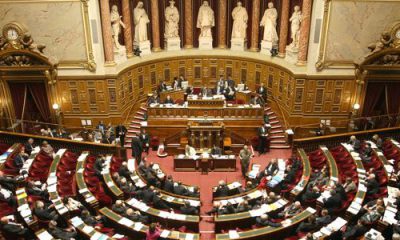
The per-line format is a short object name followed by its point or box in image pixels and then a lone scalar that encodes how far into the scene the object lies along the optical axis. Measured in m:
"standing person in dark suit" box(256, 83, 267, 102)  20.44
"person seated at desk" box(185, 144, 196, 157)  17.25
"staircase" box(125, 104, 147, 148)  19.08
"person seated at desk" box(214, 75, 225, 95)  20.43
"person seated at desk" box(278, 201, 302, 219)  12.39
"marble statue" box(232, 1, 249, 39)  21.97
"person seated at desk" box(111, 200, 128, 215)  12.36
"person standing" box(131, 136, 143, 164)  17.02
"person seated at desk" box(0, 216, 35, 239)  11.14
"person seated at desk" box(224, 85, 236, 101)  20.32
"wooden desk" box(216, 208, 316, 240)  11.33
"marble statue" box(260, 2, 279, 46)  21.11
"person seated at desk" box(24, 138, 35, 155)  16.08
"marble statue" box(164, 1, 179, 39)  22.19
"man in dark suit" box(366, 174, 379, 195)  13.17
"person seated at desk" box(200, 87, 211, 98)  19.75
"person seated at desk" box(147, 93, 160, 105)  19.40
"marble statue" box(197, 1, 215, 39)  22.25
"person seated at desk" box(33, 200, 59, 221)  11.80
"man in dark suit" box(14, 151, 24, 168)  14.85
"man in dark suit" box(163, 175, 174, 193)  14.20
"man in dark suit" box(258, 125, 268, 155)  17.98
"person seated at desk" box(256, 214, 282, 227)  11.66
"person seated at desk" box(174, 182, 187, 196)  14.01
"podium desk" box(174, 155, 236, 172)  16.88
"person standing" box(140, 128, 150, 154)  17.81
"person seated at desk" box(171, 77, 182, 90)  21.28
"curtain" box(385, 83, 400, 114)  18.22
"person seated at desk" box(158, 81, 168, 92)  20.90
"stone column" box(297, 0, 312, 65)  18.22
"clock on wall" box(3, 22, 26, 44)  17.16
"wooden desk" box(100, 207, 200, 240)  11.52
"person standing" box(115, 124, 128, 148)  18.30
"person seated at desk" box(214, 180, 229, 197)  14.11
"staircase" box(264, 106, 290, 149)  18.86
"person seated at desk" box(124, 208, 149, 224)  12.09
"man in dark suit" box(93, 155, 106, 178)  14.75
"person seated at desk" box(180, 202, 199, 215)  12.80
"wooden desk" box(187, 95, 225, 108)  19.00
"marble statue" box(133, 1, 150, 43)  21.53
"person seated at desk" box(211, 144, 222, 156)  17.12
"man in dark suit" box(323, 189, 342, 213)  12.49
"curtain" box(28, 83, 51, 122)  18.34
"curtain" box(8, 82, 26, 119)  18.27
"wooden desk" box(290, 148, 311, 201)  13.65
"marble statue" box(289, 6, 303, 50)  19.75
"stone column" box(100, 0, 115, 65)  18.52
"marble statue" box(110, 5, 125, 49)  20.08
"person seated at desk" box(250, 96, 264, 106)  19.19
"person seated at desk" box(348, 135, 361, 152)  16.08
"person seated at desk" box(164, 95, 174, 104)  19.44
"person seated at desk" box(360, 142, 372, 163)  15.22
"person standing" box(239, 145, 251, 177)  16.08
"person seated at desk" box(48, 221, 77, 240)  11.20
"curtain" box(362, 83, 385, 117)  18.19
